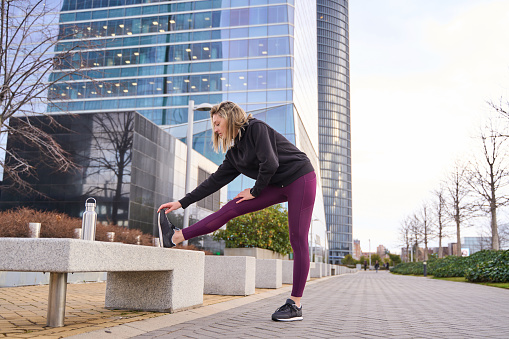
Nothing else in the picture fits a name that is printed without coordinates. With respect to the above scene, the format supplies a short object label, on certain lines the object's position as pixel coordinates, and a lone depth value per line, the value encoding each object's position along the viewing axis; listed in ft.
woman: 12.69
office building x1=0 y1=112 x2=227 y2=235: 63.16
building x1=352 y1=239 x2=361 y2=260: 526.57
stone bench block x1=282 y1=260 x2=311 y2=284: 44.09
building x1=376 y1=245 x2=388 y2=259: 552.33
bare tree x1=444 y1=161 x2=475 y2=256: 106.52
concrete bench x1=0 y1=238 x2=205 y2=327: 8.53
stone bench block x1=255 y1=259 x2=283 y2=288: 33.71
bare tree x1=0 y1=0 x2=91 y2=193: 33.50
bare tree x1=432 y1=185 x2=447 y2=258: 128.77
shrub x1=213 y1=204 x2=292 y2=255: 35.65
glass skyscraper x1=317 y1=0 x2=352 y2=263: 416.46
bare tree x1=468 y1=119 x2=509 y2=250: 82.99
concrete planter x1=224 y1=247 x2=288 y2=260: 35.22
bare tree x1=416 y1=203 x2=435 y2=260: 150.86
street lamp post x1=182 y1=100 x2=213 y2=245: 46.29
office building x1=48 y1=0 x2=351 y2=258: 130.62
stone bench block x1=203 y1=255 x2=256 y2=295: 23.58
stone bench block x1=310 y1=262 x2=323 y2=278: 74.08
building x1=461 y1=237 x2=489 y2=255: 390.21
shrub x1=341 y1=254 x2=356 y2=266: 311.47
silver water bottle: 10.87
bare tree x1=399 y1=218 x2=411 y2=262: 190.86
